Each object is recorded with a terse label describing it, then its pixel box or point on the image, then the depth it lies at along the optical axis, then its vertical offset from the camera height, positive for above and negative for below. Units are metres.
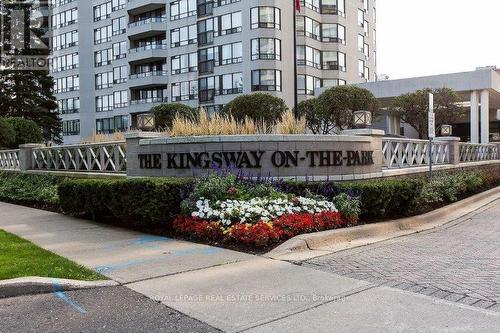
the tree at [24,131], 30.33 +1.17
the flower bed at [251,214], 8.50 -1.26
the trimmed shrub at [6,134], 28.19 +0.93
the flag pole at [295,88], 22.33 +2.52
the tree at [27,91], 48.44 +6.01
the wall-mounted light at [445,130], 19.97 +0.50
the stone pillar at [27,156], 20.33 -0.24
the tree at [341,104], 27.06 +2.20
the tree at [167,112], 32.09 +2.34
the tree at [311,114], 28.55 +1.85
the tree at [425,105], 29.67 +2.25
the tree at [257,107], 28.80 +2.25
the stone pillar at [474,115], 32.47 +1.77
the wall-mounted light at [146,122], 13.52 +0.70
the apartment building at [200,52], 45.12 +9.69
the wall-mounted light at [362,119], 12.65 +0.64
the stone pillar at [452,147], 19.42 -0.18
